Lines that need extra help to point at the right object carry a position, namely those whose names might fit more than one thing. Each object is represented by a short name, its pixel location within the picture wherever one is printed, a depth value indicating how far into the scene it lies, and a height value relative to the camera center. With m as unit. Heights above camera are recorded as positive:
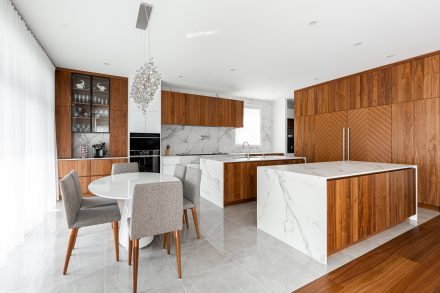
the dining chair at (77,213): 1.87 -0.69
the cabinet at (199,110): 5.38 +0.94
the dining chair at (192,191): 2.56 -0.59
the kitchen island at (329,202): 2.04 -0.66
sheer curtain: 2.21 +0.17
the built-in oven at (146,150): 4.80 -0.14
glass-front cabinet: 4.49 +0.91
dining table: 1.91 -0.43
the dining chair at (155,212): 1.68 -0.57
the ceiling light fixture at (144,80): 2.56 +0.82
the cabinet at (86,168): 4.14 -0.48
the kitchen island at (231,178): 3.78 -0.64
